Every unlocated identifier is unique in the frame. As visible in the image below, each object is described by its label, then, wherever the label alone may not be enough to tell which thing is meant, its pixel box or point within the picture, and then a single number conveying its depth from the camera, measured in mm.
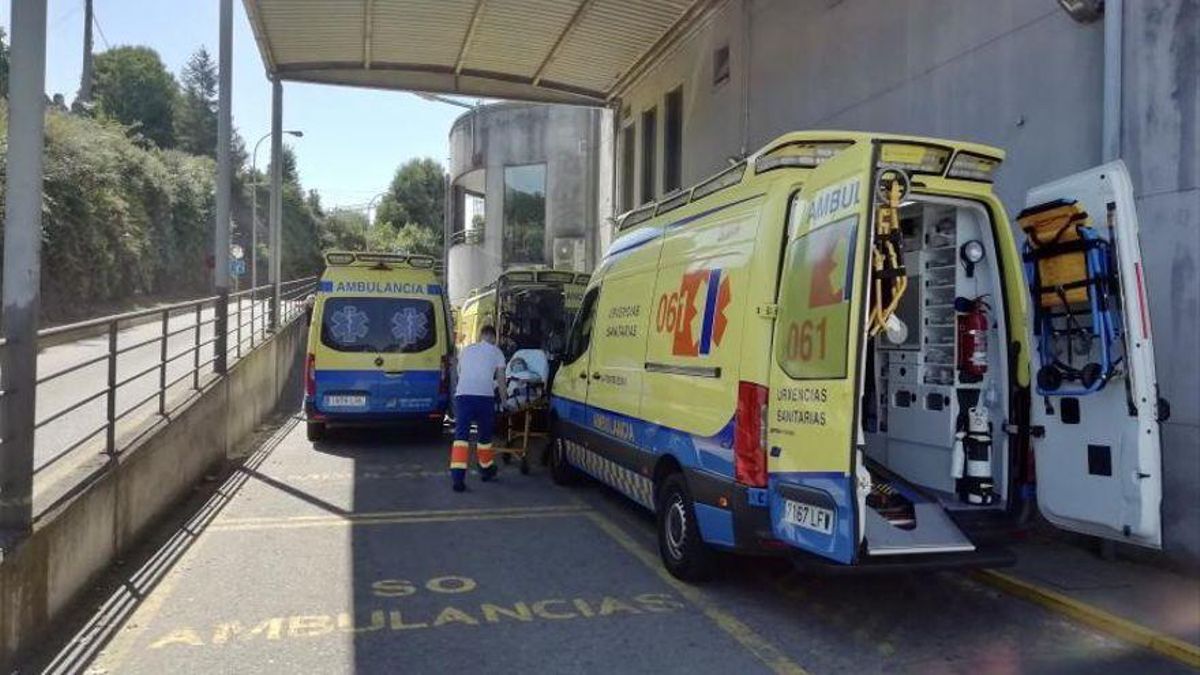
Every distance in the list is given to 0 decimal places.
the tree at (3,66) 38394
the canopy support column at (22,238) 4840
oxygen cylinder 5598
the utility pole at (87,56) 47094
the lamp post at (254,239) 16500
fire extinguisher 5656
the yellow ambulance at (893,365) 4746
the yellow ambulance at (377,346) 12039
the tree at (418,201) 80000
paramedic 9461
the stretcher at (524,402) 10672
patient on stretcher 10766
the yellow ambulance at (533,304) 15102
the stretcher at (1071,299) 4887
